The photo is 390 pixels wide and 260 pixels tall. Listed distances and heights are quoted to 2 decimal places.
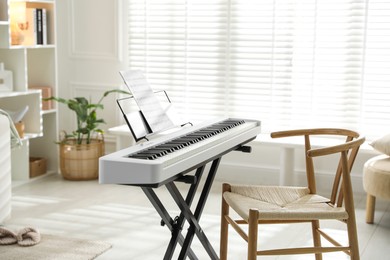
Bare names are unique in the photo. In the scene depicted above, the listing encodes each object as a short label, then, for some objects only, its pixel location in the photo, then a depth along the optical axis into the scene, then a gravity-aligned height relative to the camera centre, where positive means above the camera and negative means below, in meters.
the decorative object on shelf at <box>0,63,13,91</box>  5.24 -0.36
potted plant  5.55 -0.93
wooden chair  2.93 -0.76
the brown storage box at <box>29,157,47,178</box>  5.67 -1.09
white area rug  3.77 -1.20
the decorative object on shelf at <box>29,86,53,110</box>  5.72 -0.51
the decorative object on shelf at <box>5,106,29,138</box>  5.23 -0.64
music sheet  3.19 -0.31
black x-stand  2.93 -0.77
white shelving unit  5.28 -0.43
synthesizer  2.59 -0.47
